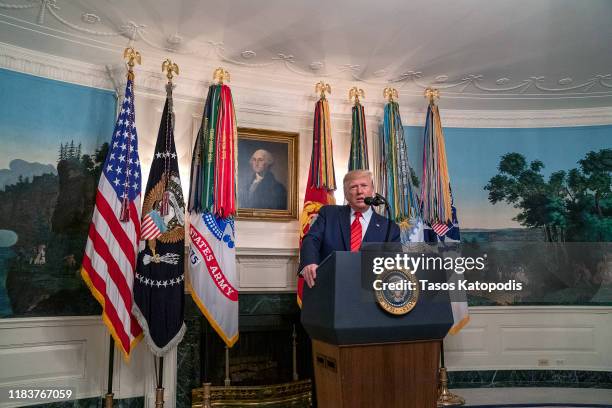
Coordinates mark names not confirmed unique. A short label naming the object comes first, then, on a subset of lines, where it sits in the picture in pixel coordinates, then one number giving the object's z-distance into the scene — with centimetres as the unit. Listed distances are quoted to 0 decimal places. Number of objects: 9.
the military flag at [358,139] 472
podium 172
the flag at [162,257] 360
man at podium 248
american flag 351
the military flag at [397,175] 468
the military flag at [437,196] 479
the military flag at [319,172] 449
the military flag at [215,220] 386
